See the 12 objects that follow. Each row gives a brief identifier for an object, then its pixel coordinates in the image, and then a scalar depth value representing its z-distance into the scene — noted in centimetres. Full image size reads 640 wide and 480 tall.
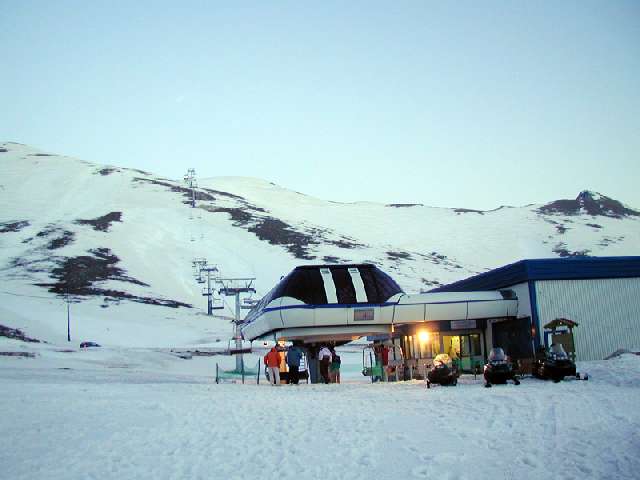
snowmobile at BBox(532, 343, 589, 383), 2067
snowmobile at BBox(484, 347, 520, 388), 2078
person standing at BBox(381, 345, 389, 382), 2980
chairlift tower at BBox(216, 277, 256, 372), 4619
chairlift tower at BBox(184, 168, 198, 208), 15908
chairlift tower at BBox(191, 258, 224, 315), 9012
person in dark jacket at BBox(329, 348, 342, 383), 2808
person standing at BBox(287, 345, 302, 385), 2753
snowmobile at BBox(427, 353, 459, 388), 2180
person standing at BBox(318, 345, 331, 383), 2761
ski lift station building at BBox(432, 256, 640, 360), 2841
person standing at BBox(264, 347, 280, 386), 2606
